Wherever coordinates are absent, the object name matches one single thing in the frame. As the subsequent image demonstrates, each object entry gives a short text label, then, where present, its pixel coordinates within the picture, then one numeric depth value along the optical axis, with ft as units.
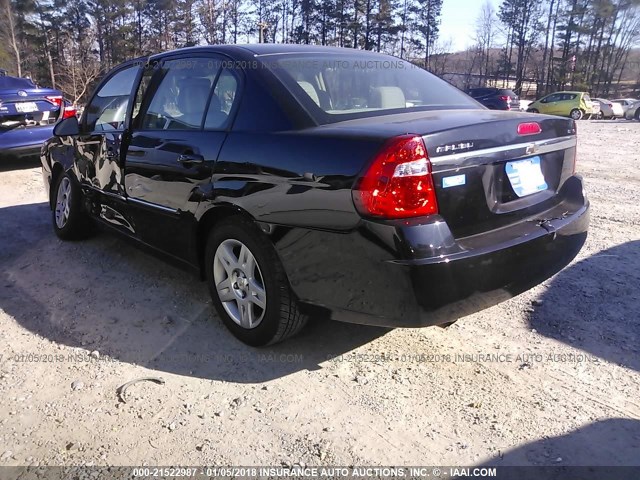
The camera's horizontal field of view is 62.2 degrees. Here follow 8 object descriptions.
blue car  26.32
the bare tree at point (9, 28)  114.83
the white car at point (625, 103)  100.37
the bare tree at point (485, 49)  214.07
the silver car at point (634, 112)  86.33
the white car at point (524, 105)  90.50
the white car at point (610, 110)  97.60
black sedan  7.29
